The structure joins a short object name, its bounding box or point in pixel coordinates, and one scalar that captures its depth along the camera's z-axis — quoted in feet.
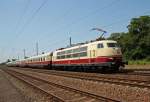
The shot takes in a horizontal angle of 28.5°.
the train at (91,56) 84.23
